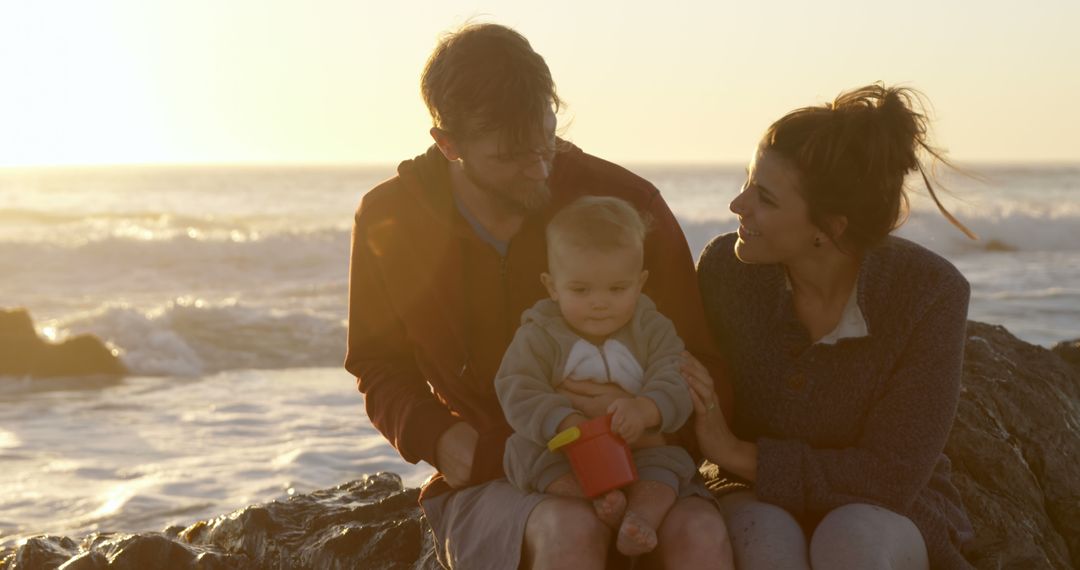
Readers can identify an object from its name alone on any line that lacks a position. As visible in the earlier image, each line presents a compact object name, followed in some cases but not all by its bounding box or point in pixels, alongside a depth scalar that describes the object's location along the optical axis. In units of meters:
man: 3.35
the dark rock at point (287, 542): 4.21
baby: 3.22
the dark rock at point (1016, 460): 4.13
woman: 3.36
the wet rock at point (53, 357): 11.93
